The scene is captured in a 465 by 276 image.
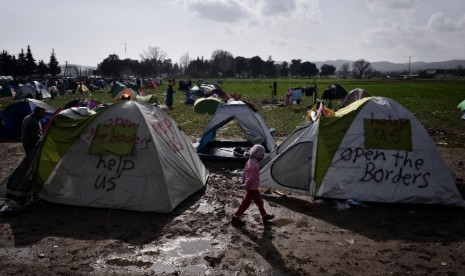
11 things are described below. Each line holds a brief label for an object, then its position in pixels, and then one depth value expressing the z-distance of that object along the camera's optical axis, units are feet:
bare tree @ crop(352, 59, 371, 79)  426.10
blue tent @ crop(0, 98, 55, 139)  50.49
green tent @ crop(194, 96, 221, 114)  77.77
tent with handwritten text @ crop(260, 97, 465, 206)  25.67
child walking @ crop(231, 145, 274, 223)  22.90
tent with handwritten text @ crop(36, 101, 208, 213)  24.54
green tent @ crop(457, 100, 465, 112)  68.97
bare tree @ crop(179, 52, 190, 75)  426.35
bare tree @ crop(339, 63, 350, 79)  455.63
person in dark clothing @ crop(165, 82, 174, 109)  87.70
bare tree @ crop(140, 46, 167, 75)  325.83
